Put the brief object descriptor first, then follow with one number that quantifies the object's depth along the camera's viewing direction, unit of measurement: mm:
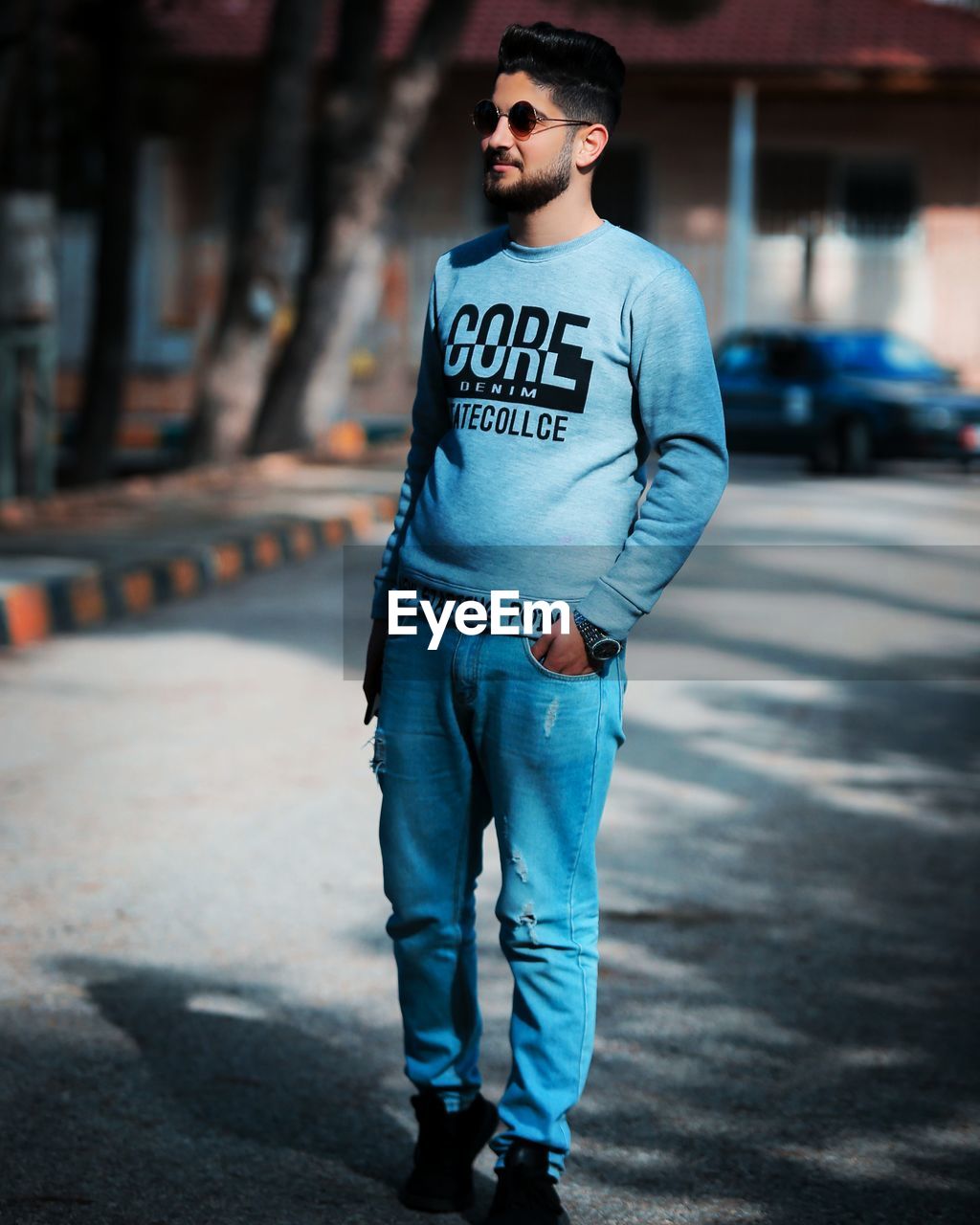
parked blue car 19062
